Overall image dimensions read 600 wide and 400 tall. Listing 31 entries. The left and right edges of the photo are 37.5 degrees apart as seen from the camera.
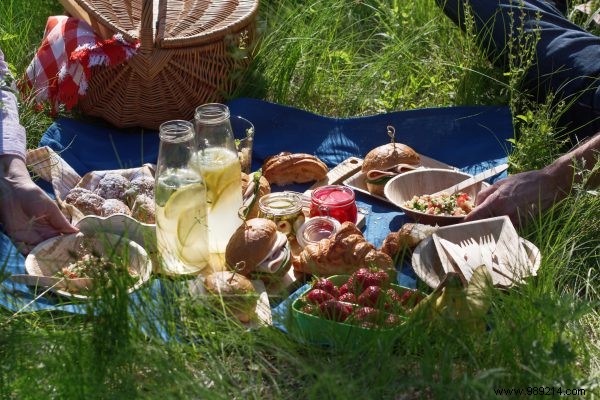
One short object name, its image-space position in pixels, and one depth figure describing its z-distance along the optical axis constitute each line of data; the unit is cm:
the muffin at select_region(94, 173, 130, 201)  295
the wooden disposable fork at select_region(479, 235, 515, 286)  250
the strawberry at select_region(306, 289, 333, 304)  234
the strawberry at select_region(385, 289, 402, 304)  231
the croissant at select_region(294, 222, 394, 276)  255
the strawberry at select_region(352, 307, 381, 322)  223
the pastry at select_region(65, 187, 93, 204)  292
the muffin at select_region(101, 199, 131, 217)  283
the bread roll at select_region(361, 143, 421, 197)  317
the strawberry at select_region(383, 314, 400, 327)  223
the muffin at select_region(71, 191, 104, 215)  288
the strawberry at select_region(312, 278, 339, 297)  238
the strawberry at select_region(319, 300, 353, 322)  230
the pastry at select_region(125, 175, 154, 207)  293
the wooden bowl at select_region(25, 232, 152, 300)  252
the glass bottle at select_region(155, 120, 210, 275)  250
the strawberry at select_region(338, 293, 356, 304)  233
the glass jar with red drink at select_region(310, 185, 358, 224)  290
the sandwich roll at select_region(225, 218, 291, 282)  253
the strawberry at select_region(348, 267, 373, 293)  236
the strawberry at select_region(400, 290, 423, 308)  237
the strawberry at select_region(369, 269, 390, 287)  235
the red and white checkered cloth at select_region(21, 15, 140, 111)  361
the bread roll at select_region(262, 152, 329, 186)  324
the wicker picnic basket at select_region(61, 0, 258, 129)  363
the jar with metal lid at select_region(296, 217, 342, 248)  277
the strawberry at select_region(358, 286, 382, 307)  231
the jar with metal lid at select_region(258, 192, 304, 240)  281
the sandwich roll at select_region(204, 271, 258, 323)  238
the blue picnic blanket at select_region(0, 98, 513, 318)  347
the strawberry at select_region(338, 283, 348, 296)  238
